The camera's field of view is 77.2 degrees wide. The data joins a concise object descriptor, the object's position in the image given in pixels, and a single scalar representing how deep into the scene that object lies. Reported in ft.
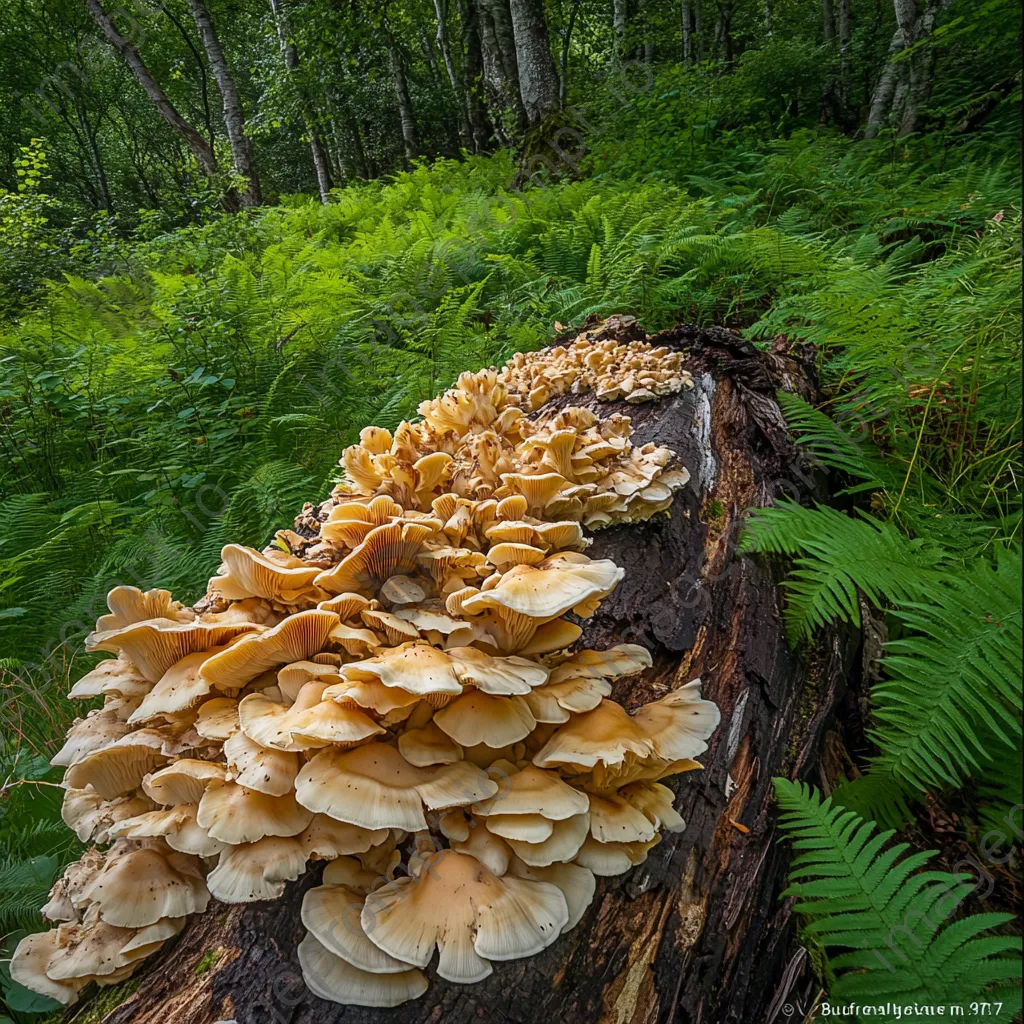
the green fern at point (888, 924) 6.25
